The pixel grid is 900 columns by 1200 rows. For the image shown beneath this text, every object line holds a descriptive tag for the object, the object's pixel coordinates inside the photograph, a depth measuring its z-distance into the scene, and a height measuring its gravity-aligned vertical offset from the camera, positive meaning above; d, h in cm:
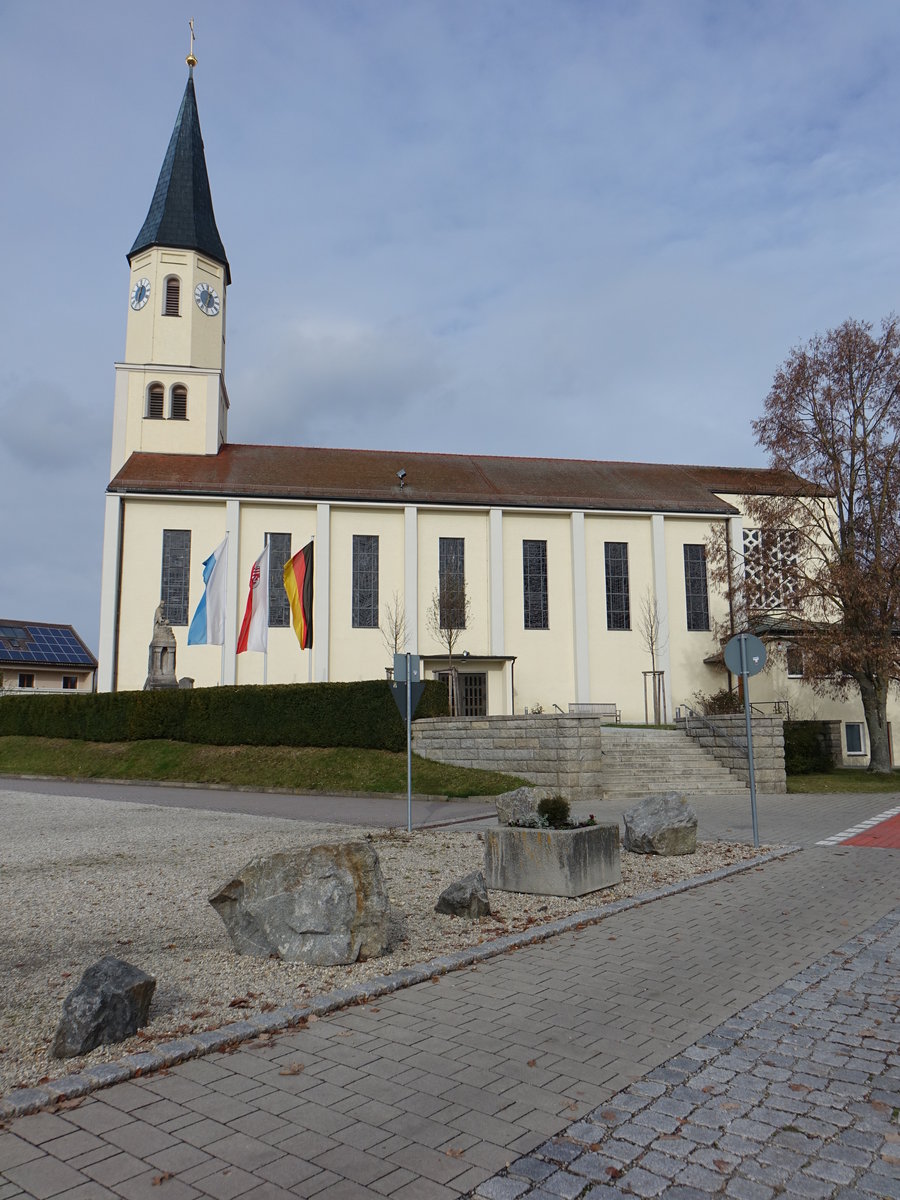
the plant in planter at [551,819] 884 -110
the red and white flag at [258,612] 2611 +294
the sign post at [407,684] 1322 +39
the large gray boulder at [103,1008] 436 -149
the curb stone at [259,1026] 387 -168
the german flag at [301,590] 2496 +347
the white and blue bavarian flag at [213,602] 2795 +349
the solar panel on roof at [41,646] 6116 +472
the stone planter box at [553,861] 844 -148
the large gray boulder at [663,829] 1105 -152
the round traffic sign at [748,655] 1273 +75
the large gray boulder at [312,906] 609 -137
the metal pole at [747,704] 1203 +3
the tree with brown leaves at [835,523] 2417 +541
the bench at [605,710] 3719 -10
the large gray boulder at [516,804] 1193 -129
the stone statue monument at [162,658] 2997 +184
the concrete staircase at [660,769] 2053 -150
